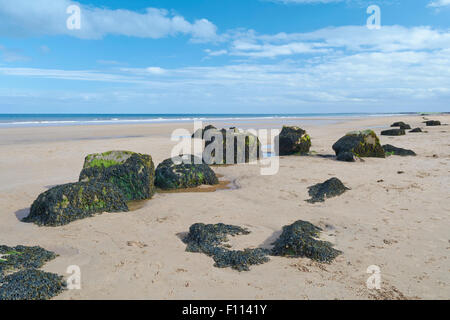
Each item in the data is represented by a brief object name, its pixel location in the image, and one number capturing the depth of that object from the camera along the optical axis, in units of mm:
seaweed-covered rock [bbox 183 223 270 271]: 3723
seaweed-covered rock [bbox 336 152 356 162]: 10039
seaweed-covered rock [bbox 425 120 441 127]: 26416
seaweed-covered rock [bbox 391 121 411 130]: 23172
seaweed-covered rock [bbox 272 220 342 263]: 3865
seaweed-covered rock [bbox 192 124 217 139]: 18869
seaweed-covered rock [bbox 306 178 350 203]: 6277
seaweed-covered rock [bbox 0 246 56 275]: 3598
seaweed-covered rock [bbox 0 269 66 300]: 3018
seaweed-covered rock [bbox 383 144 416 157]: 11016
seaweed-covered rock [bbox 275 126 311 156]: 11656
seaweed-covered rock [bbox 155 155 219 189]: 7406
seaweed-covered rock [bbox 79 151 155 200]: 6480
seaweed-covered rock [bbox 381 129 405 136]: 18109
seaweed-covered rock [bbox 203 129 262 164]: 10492
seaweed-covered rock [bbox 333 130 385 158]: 10570
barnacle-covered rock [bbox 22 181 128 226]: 5035
